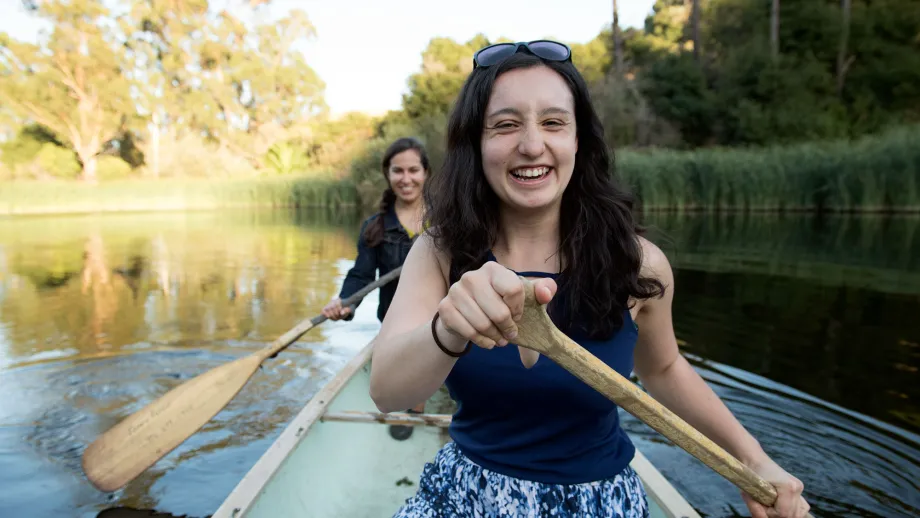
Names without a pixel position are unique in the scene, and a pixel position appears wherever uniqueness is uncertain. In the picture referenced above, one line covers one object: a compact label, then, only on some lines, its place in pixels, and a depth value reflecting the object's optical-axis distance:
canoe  1.75
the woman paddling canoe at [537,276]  1.12
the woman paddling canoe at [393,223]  3.27
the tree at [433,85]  26.81
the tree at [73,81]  28.00
